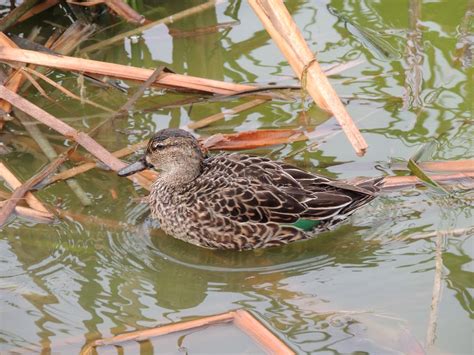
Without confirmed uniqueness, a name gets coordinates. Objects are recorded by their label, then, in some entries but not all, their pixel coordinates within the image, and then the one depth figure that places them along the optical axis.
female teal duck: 13.73
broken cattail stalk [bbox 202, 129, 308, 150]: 15.58
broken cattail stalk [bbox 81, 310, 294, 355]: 11.57
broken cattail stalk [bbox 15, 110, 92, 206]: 14.63
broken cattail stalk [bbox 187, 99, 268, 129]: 16.17
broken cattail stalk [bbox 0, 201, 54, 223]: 14.15
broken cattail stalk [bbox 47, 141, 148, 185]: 14.93
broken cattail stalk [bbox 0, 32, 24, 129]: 16.20
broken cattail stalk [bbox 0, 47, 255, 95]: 16.23
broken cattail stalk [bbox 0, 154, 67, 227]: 14.05
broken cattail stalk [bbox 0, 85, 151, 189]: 14.87
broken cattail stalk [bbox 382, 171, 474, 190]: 14.45
